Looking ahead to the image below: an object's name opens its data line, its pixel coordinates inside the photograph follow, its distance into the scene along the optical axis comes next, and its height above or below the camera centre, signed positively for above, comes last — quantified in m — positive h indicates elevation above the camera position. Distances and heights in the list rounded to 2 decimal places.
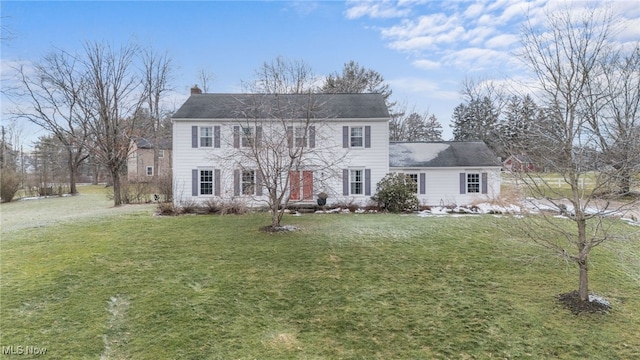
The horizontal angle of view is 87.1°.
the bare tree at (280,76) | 16.45 +5.10
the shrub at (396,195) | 15.84 -0.83
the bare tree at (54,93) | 20.78 +5.77
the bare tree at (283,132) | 16.02 +2.02
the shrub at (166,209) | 14.55 -1.25
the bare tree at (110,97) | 18.33 +5.01
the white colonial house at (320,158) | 16.70 +1.06
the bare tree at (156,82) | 29.90 +9.14
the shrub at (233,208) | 14.59 -1.24
